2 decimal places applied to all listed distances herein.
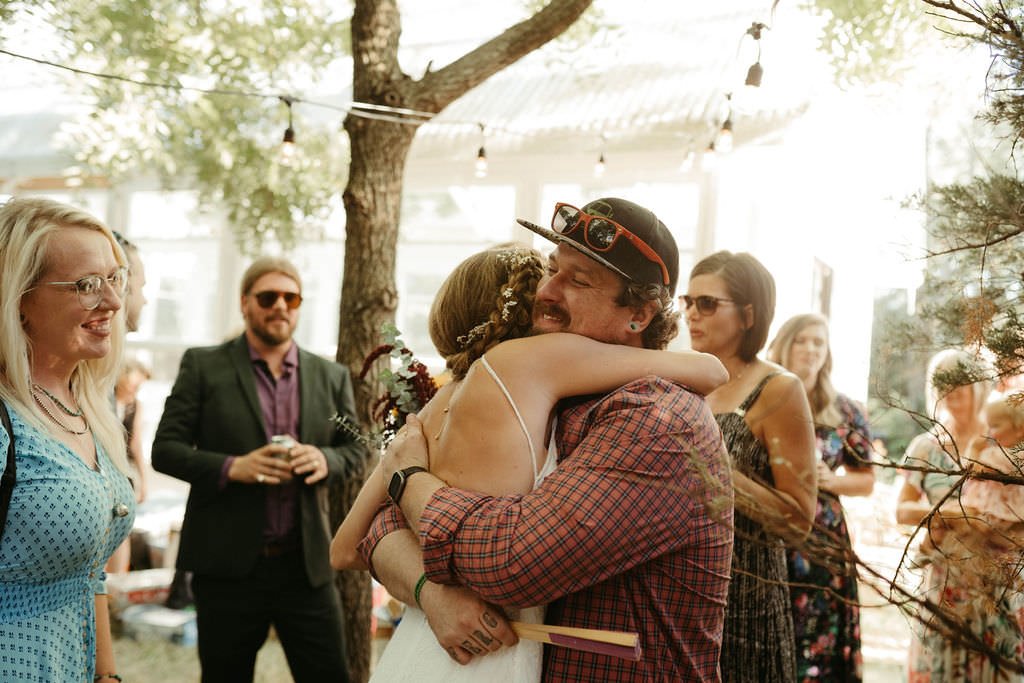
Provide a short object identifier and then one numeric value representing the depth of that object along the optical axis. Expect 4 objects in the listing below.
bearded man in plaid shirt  1.46
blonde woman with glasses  1.90
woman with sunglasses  2.62
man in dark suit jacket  3.60
